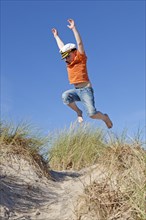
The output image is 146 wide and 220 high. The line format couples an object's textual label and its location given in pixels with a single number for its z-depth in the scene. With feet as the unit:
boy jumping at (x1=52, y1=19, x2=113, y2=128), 22.03
